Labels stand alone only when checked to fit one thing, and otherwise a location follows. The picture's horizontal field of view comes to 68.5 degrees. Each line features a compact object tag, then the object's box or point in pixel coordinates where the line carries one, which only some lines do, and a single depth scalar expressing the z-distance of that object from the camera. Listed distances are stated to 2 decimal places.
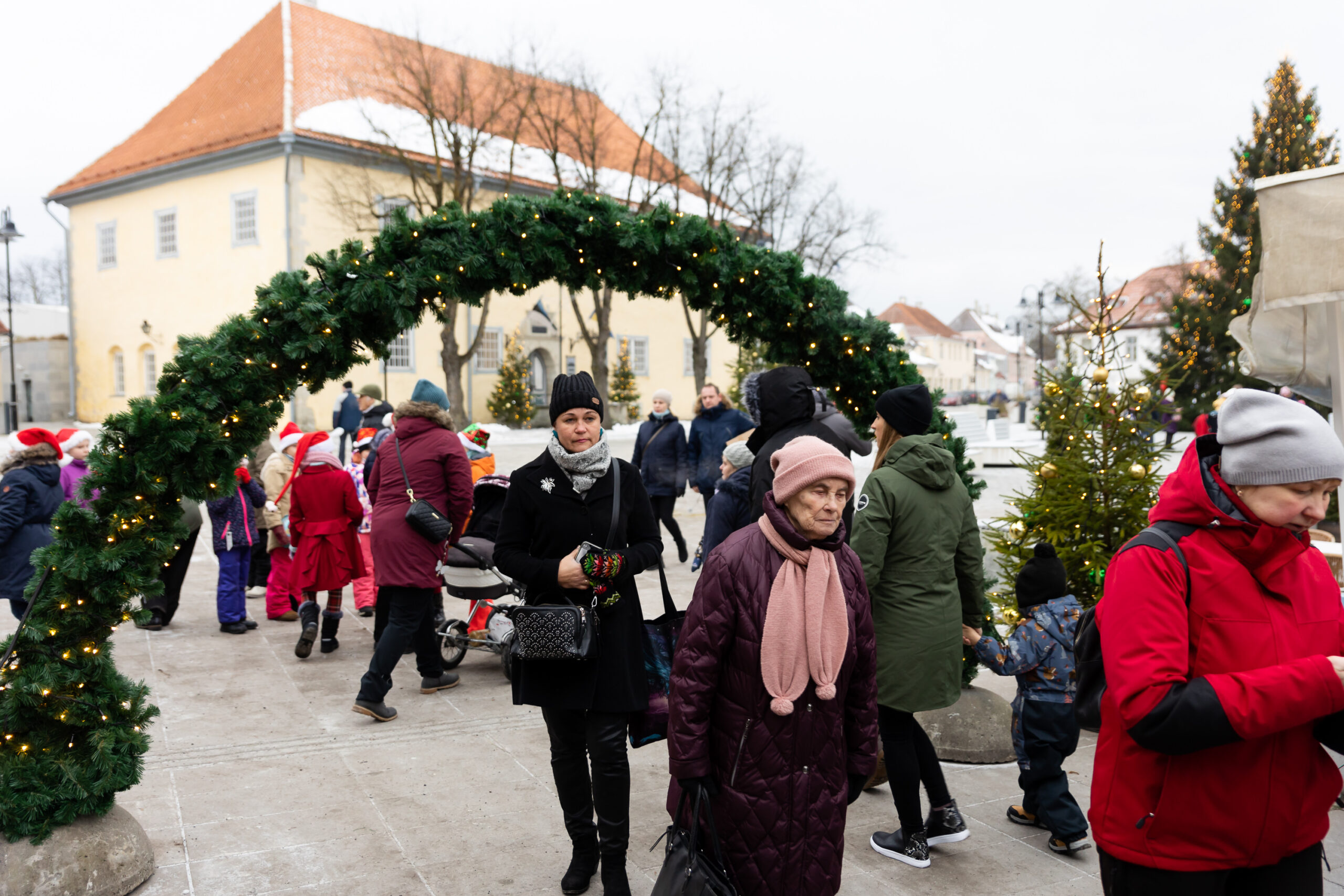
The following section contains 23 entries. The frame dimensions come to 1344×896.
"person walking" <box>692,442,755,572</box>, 5.18
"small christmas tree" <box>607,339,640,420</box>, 37.88
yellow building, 29.84
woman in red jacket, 2.11
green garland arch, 3.91
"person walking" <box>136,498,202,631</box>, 8.49
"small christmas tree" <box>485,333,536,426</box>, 33.78
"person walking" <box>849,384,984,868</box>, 4.05
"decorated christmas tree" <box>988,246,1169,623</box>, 6.38
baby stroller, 6.36
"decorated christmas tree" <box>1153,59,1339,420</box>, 19.98
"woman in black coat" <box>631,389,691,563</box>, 11.06
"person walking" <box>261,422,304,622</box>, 8.84
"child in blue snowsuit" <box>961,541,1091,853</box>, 4.24
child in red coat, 7.42
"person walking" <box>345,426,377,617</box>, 9.02
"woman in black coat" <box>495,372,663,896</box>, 3.74
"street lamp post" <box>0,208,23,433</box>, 29.17
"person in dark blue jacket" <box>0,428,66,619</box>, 6.62
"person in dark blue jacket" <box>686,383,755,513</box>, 10.70
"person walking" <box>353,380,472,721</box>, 6.00
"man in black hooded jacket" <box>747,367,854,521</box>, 4.56
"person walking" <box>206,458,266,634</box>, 8.37
